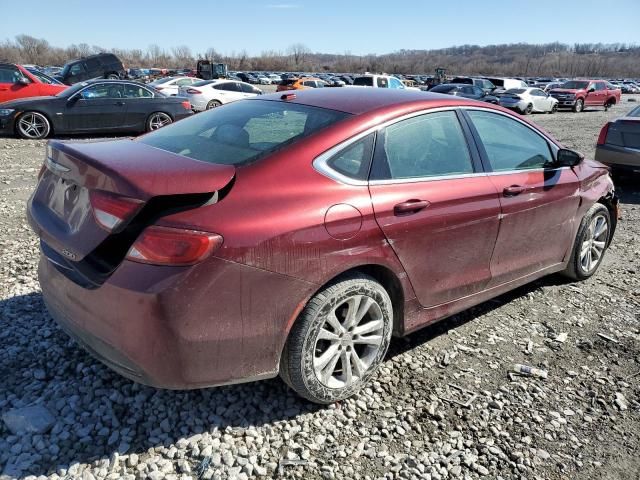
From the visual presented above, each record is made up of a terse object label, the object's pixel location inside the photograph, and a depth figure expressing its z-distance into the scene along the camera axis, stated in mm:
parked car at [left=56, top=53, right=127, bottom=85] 22234
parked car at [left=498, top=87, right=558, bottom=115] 24375
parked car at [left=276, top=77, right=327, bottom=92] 26034
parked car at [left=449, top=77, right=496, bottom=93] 28297
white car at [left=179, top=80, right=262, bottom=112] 17728
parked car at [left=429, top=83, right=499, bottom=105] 23812
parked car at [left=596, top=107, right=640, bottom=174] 8125
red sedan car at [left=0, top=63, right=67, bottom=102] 12549
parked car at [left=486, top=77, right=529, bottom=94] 29891
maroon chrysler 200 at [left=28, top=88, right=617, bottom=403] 2191
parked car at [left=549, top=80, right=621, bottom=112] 28094
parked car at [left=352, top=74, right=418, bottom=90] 21850
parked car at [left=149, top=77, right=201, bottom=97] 19406
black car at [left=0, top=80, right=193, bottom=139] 10977
